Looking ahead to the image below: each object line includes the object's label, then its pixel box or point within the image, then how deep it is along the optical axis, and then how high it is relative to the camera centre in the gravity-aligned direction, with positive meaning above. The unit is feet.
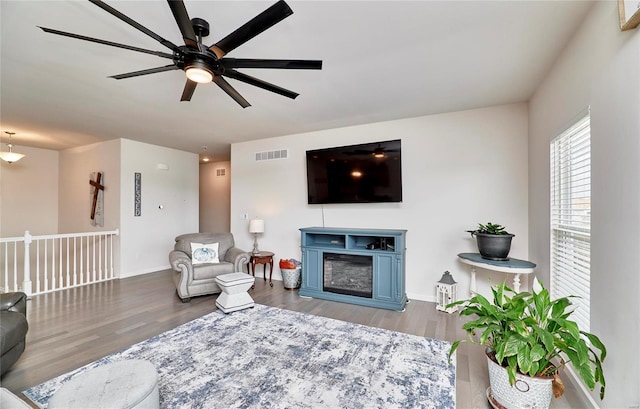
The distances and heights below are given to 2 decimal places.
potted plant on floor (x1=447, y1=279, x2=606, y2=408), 4.78 -2.76
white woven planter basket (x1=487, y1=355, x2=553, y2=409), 5.06 -3.68
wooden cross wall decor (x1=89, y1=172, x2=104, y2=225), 17.10 +1.03
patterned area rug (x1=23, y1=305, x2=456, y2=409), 5.78 -4.29
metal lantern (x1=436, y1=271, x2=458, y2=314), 11.00 -3.73
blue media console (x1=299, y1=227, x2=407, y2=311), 11.30 -2.89
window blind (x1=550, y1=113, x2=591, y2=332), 6.23 -0.32
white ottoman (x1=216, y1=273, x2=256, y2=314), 10.64 -3.70
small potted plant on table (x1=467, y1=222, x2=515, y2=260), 9.40 -1.40
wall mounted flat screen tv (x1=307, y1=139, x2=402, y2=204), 12.25 +1.51
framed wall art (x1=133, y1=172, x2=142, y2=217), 17.08 +0.65
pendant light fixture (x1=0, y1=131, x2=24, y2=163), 14.98 +2.75
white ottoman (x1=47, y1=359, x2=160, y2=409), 4.26 -3.20
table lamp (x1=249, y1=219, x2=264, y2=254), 15.25 -1.34
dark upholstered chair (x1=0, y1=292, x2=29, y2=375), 6.29 -3.09
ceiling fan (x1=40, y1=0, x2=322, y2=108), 4.47 +3.12
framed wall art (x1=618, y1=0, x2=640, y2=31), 4.14 +3.10
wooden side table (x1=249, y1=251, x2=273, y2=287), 14.38 -3.02
